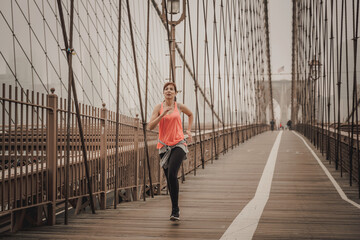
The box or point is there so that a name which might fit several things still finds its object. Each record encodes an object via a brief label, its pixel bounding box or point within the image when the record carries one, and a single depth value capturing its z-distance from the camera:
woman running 3.58
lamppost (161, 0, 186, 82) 8.72
